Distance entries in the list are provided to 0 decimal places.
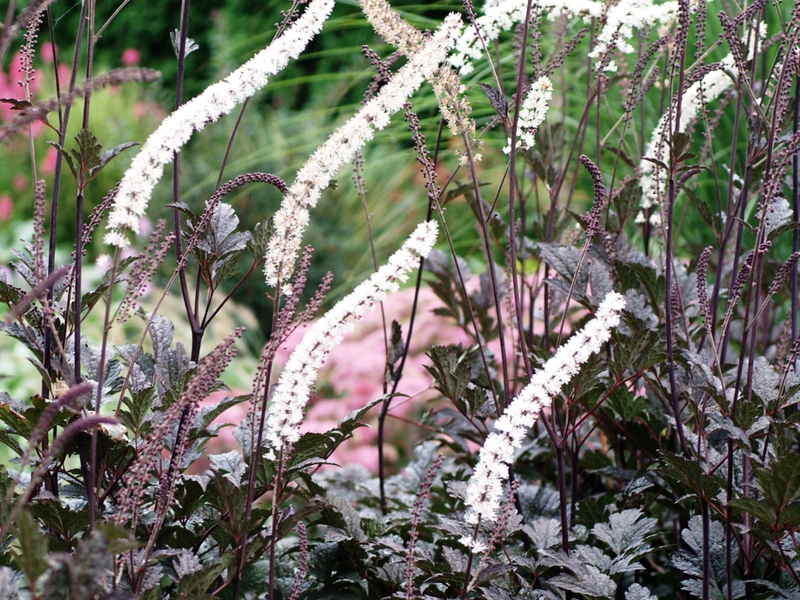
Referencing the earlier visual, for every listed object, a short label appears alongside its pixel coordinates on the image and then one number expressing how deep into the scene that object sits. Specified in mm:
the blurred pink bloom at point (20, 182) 6357
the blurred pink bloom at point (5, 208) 5883
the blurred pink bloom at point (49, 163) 6293
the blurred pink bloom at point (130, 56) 6855
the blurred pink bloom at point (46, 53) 8165
